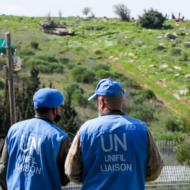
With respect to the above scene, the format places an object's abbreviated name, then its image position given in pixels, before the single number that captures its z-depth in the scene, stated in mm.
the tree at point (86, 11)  61688
